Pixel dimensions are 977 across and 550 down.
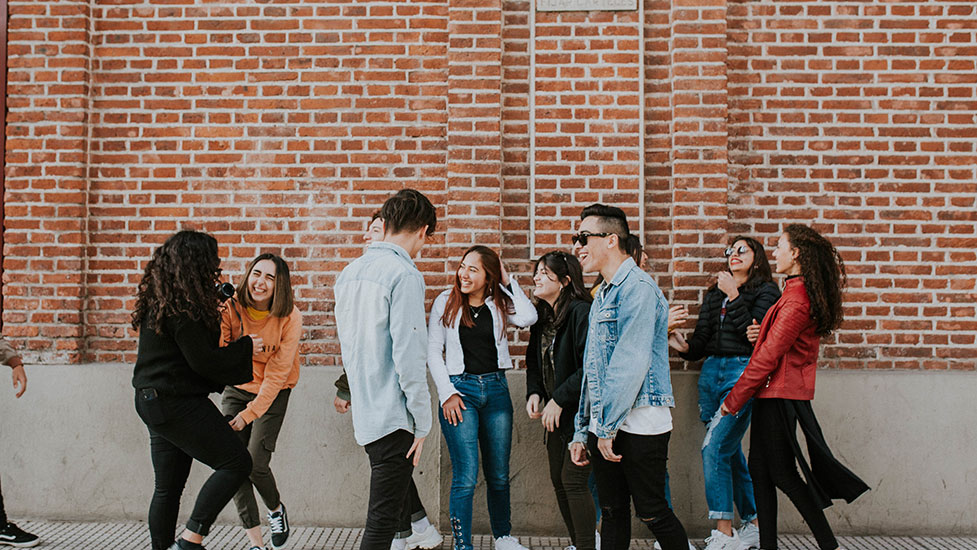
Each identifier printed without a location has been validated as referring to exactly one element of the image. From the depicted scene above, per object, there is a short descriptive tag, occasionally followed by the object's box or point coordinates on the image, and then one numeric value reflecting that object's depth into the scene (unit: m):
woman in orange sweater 4.42
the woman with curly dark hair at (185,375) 3.73
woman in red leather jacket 4.18
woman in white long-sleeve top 4.55
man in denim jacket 3.49
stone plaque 5.32
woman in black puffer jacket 4.71
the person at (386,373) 3.37
